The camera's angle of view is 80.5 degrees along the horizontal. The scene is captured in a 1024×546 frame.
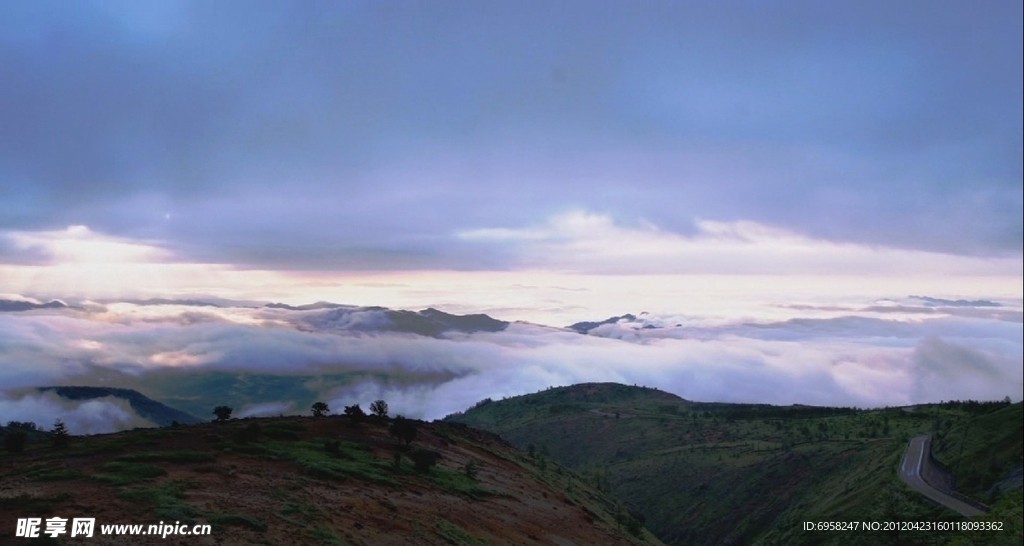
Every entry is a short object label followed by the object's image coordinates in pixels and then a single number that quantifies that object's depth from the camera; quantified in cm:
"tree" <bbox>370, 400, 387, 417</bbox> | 5878
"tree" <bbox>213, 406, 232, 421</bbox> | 5002
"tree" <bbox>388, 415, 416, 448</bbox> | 5012
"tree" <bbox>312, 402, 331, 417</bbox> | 5703
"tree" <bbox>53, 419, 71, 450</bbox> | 3662
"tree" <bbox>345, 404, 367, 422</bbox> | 5628
